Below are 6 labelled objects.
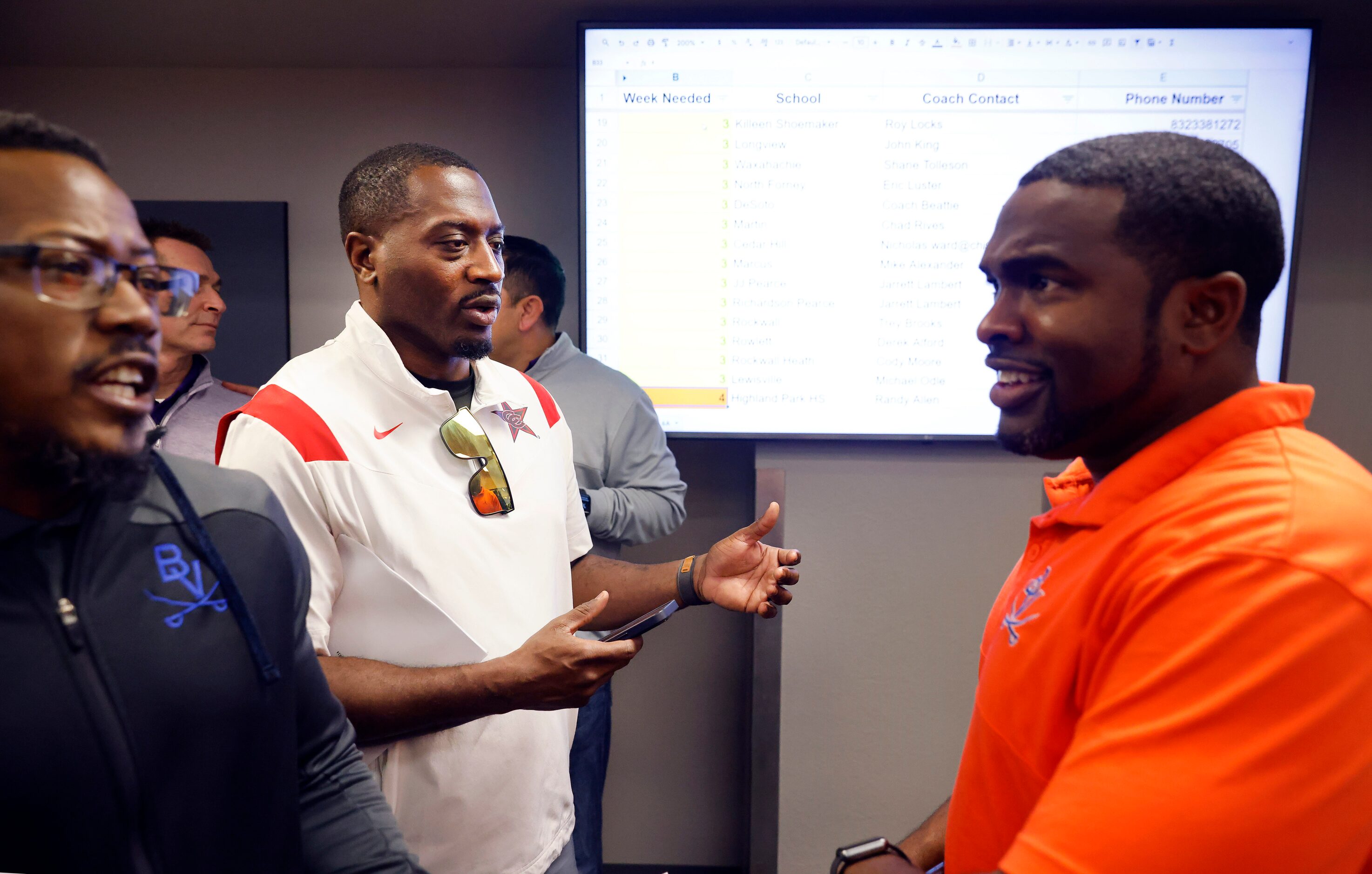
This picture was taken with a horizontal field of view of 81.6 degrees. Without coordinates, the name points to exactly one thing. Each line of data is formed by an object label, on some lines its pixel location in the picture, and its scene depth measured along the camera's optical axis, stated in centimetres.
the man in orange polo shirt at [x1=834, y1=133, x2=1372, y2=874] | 60
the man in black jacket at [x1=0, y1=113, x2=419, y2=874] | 61
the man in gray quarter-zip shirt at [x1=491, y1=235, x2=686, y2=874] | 214
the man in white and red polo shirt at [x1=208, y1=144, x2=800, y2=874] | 106
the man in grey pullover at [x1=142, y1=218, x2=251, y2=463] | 203
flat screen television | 212
